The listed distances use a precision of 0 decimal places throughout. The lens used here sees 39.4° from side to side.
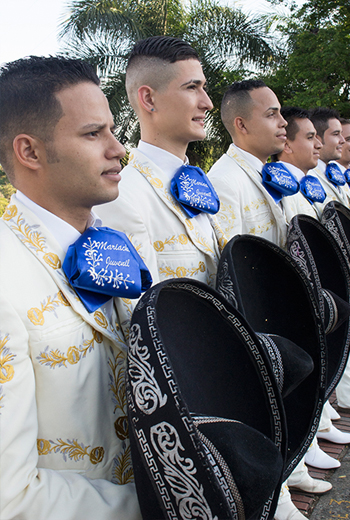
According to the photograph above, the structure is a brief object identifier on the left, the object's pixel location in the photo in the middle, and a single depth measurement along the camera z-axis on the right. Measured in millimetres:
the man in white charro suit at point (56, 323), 1078
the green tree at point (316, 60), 12930
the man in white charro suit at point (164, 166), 1873
